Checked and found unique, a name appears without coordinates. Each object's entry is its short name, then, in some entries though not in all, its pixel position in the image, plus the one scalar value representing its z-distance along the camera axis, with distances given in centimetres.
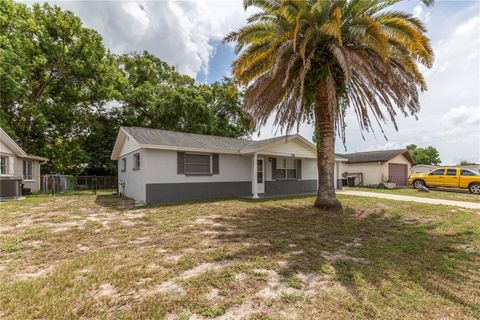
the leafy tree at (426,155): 5812
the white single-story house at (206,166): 1102
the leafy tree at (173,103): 2314
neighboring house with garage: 2119
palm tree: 749
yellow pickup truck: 1573
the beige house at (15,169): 1223
